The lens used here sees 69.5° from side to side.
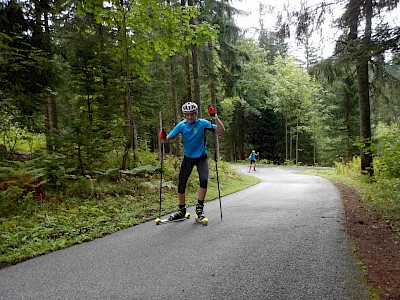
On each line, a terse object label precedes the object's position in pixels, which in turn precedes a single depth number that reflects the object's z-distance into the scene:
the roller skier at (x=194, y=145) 5.59
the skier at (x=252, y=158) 23.11
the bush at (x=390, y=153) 7.36
